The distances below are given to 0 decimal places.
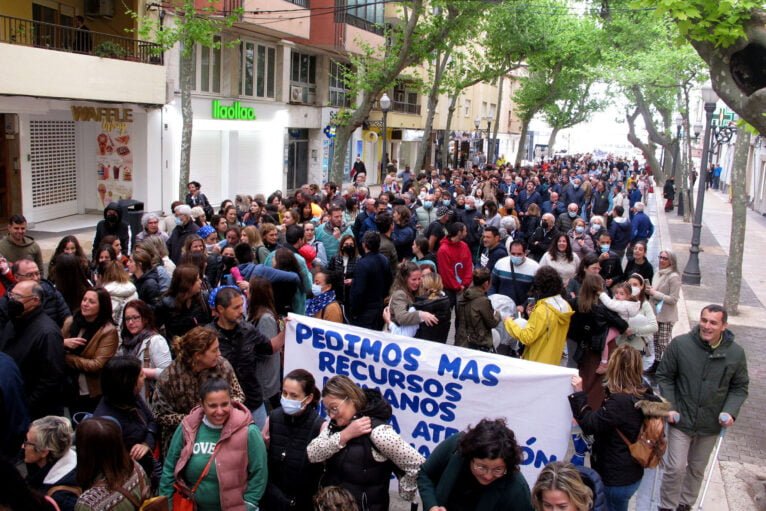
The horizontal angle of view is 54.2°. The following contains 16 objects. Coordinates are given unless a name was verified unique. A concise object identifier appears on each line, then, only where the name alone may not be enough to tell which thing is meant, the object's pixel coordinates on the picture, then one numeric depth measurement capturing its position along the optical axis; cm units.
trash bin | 1088
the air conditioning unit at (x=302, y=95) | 2948
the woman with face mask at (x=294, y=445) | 414
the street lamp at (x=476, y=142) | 5386
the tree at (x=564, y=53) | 3641
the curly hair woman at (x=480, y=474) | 363
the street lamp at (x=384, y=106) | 2333
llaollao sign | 2438
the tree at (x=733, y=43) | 673
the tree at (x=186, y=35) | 1678
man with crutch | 559
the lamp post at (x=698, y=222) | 1644
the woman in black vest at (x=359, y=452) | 392
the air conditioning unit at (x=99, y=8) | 1992
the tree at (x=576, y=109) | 5178
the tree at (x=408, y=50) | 2136
